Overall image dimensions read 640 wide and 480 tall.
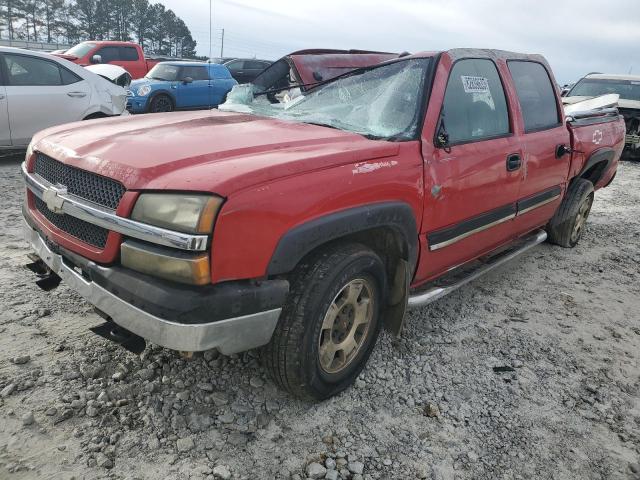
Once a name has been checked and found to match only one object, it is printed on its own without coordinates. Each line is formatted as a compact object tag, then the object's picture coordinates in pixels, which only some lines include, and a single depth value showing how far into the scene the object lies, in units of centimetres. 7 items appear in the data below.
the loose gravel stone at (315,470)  211
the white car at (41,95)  635
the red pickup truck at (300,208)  193
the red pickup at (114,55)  1407
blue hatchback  1232
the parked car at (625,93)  1119
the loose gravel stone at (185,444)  218
